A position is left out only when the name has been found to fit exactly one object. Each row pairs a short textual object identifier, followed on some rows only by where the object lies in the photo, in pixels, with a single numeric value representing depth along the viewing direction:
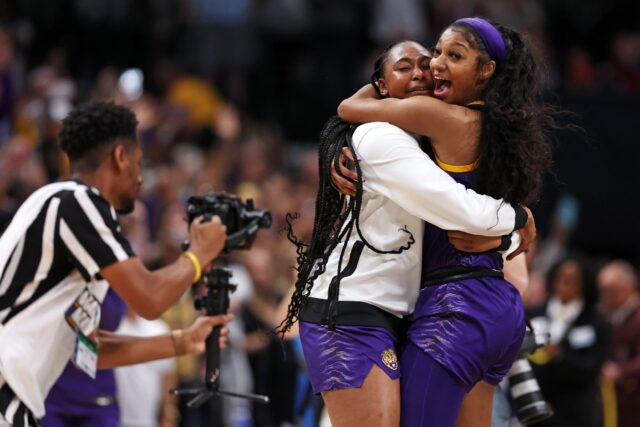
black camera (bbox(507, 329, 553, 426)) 10.90
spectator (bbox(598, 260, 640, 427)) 19.11
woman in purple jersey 8.69
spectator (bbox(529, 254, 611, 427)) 17.89
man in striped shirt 9.94
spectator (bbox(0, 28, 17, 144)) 21.05
